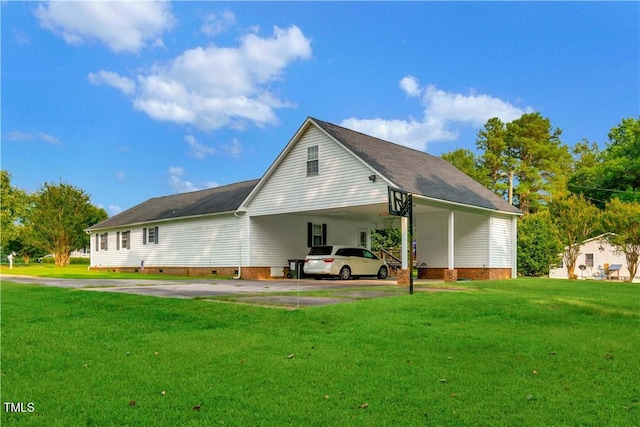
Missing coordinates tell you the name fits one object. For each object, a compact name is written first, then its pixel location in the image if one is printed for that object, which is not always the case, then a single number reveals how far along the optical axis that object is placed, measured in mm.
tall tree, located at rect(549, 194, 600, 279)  27078
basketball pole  12470
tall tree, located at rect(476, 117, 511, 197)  47469
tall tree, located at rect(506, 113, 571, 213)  46031
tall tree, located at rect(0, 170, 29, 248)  51219
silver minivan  22484
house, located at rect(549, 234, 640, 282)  32962
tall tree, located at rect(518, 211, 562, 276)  26453
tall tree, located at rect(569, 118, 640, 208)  41438
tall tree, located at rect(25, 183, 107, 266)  39656
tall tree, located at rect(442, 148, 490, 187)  46594
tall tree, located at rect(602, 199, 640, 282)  22938
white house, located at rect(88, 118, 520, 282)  19906
